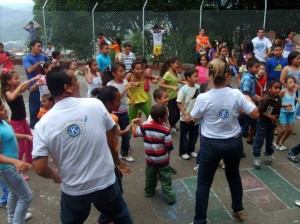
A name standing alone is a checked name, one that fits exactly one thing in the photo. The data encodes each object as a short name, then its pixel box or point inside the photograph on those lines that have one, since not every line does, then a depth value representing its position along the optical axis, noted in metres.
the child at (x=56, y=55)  7.65
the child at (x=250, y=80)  5.22
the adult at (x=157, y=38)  13.58
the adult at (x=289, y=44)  10.79
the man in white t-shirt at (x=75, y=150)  2.48
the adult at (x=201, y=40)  12.45
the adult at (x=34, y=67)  5.85
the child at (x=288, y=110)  5.51
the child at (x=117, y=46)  12.88
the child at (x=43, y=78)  5.64
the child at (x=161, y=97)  4.75
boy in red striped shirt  4.02
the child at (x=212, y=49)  10.97
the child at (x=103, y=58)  7.43
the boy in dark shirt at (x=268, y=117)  4.89
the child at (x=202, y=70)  6.54
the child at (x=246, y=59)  6.45
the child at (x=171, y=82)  6.09
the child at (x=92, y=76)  6.03
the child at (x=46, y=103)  4.95
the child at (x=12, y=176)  3.33
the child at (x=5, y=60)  10.89
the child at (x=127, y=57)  8.80
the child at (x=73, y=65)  6.38
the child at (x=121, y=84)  5.12
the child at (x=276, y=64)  6.74
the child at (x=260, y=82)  5.80
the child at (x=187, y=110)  5.20
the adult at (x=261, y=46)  9.95
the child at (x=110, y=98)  3.51
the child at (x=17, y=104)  4.64
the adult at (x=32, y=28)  14.14
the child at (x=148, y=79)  6.12
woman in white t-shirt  3.27
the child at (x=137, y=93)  5.63
